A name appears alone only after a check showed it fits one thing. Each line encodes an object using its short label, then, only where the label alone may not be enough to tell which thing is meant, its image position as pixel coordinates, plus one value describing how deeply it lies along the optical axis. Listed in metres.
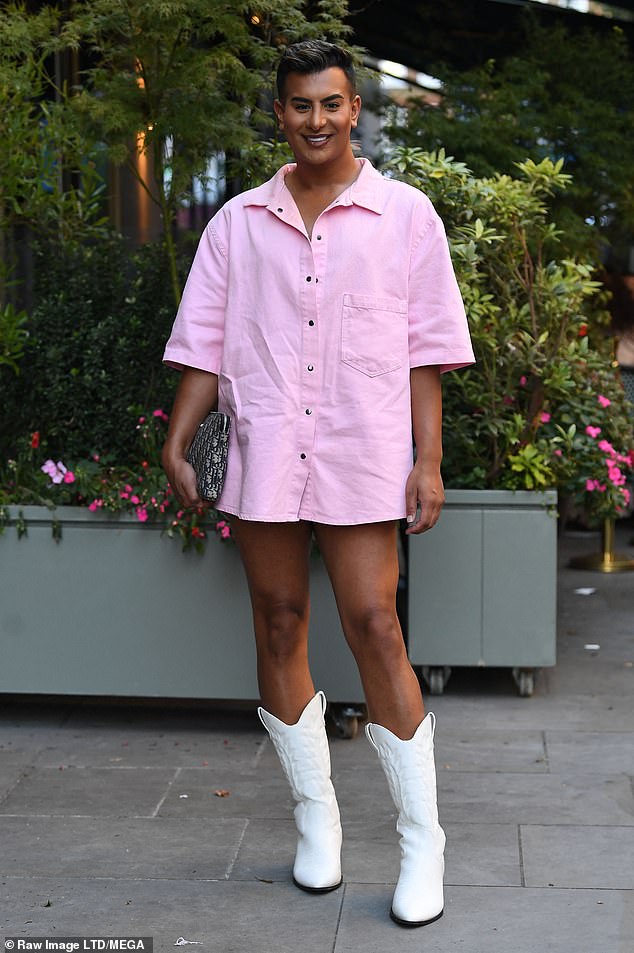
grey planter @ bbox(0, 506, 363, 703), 4.41
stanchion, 7.31
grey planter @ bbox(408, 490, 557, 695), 4.65
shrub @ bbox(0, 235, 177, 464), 4.65
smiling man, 2.94
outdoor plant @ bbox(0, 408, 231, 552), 4.39
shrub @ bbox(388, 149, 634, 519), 4.60
